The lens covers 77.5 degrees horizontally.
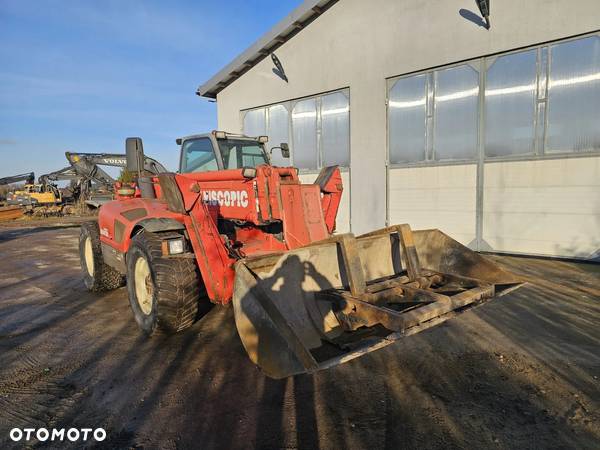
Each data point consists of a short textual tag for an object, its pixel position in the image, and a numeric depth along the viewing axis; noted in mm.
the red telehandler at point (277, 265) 2770
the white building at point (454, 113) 7363
